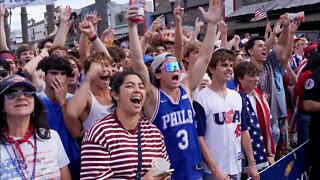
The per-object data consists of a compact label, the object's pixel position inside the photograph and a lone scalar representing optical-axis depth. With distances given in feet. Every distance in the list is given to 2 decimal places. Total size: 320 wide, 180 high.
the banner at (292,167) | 13.82
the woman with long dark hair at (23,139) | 8.28
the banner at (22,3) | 23.20
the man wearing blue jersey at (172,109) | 11.71
